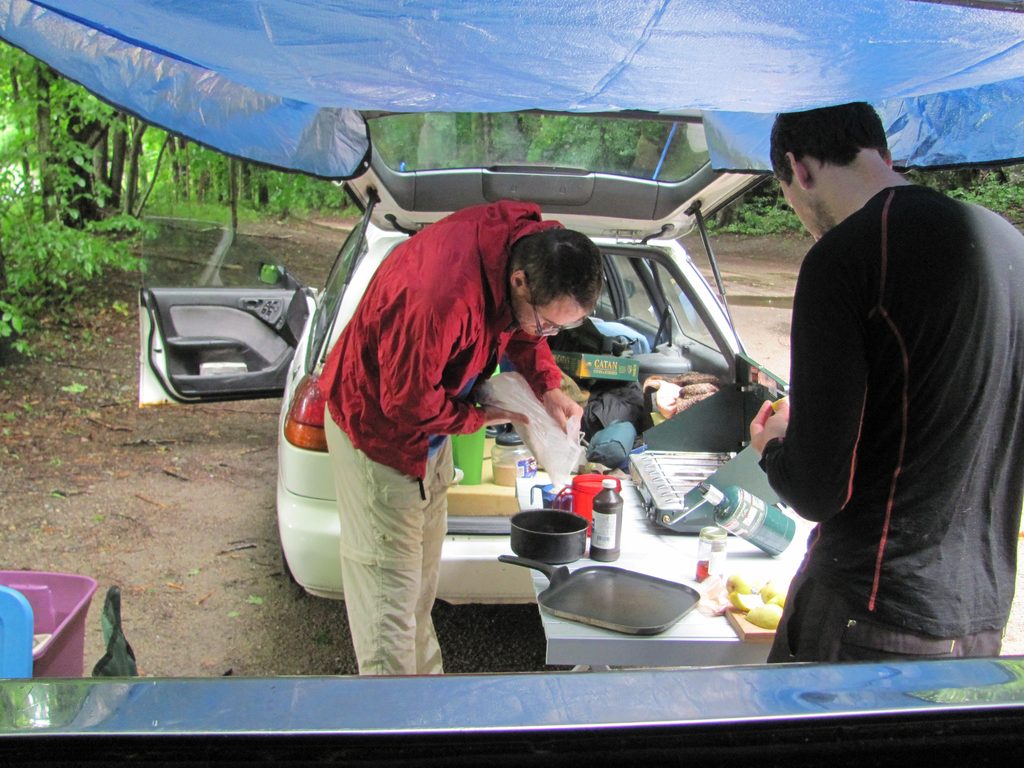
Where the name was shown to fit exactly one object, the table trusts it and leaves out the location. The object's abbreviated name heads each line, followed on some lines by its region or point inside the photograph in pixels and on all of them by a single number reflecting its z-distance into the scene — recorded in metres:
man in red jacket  2.35
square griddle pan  2.14
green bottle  2.48
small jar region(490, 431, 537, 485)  3.27
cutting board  2.10
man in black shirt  1.44
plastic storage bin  2.05
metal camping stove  2.76
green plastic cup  3.38
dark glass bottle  2.48
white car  3.13
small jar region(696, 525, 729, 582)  2.43
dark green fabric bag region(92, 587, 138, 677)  1.60
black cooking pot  2.45
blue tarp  1.46
